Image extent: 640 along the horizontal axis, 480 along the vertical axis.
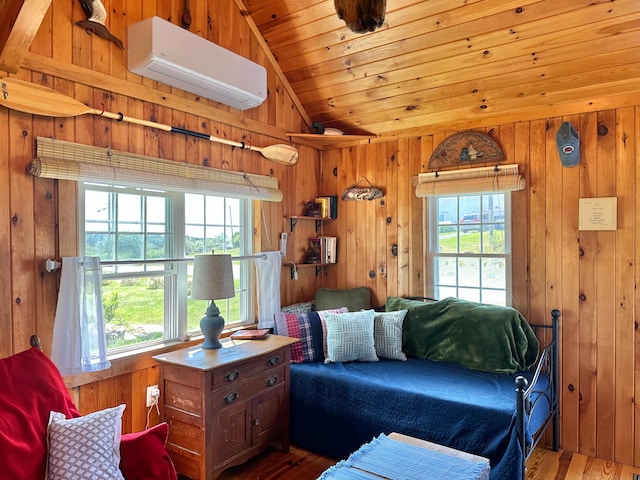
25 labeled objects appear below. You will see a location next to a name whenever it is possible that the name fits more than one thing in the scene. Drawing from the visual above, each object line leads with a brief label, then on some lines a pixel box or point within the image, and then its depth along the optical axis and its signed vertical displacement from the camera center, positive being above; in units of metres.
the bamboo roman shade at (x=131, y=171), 2.20 +0.43
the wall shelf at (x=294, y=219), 3.73 +0.21
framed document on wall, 2.79 +0.17
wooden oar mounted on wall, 2.03 +0.71
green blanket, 2.88 -0.64
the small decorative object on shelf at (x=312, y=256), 3.88 -0.11
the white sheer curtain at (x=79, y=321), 2.22 -0.38
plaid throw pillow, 3.09 -0.63
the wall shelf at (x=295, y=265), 3.69 -0.19
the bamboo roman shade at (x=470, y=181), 3.12 +0.45
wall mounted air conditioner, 2.45 +1.08
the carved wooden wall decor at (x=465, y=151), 3.24 +0.68
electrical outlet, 2.66 -0.90
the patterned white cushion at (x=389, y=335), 3.15 -0.66
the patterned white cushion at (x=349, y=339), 3.06 -0.67
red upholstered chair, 1.58 -0.68
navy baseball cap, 2.81 +0.61
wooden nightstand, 2.34 -0.89
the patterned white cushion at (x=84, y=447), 1.63 -0.76
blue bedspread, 2.25 -0.93
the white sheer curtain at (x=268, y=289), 3.37 -0.35
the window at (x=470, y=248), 3.31 -0.05
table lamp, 2.60 -0.22
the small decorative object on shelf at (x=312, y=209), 3.89 +0.30
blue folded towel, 1.61 -0.84
